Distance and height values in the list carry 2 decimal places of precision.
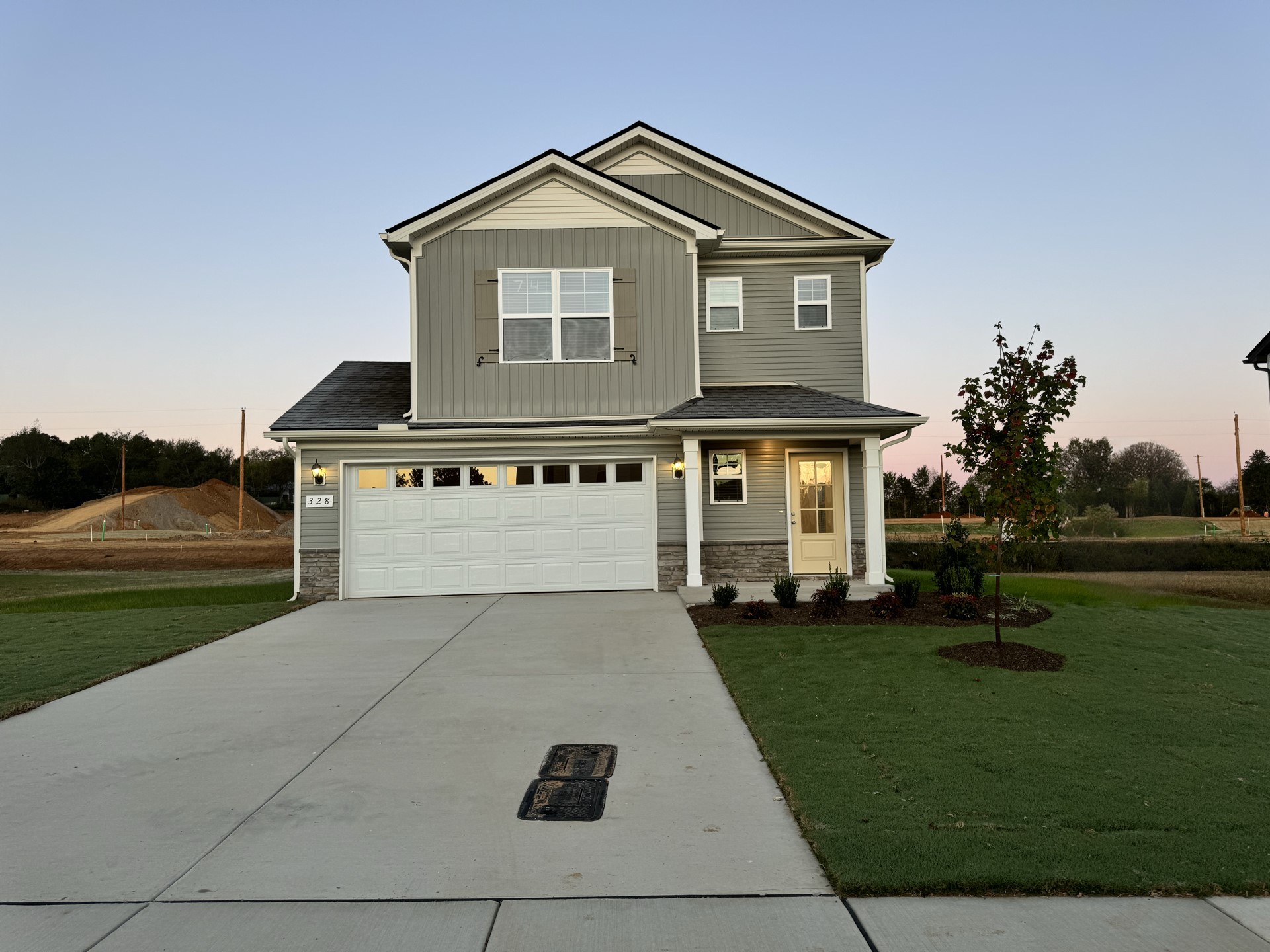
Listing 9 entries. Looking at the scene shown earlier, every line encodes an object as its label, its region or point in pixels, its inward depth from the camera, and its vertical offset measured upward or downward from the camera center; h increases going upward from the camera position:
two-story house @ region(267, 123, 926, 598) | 12.69 +1.27
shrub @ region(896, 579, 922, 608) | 10.01 -1.11
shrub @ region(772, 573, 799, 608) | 10.14 -1.09
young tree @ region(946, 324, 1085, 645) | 6.93 +0.66
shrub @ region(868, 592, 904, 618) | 9.39 -1.22
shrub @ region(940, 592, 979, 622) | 9.25 -1.23
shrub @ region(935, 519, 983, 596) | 10.92 -0.86
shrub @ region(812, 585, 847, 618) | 9.55 -1.19
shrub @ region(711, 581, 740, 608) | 10.35 -1.14
